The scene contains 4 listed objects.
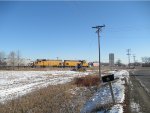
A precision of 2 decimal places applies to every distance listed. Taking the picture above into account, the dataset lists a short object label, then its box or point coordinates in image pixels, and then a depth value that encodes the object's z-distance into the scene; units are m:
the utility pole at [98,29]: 19.26
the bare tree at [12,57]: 67.47
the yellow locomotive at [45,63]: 49.13
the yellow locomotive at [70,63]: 51.98
